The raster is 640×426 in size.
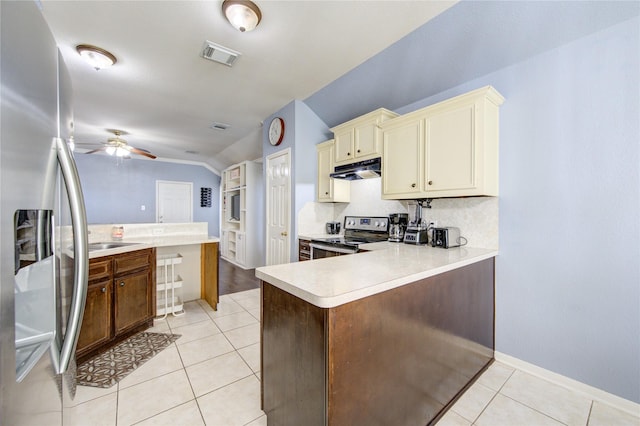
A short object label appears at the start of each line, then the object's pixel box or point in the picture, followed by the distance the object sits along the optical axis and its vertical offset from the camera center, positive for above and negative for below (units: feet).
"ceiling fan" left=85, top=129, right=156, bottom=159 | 13.82 +3.34
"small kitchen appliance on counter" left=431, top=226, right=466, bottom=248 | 7.38 -0.71
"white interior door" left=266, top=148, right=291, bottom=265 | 12.23 +0.29
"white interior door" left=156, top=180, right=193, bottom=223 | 23.57 +0.92
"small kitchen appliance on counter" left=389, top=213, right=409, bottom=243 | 8.88 -0.46
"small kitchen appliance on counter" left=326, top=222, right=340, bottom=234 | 12.33 -0.72
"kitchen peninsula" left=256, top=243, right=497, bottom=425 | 3.50 -2.00
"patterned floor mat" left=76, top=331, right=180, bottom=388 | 6.21 -3.97
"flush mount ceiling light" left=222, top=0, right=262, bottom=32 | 6.18 +4.81
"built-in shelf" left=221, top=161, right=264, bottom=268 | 18.19 -0.50
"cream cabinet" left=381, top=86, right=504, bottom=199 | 6.64 +1.81
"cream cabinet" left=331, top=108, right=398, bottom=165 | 9.20 +2.83
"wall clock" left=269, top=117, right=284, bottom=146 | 12.51 +3.99
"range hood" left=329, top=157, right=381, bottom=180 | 9.32 +1.57
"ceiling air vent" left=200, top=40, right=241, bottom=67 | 7.88 +4.98
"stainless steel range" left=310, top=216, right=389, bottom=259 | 8.89 -0.99
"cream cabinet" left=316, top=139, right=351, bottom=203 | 11.36 +1.33
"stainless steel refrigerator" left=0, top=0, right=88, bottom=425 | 1.66 -0.14
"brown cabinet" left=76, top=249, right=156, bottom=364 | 6.88 -2.62
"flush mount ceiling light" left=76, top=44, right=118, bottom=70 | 7.95 +4.90
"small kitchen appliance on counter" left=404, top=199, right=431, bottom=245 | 8.17 -0.57
